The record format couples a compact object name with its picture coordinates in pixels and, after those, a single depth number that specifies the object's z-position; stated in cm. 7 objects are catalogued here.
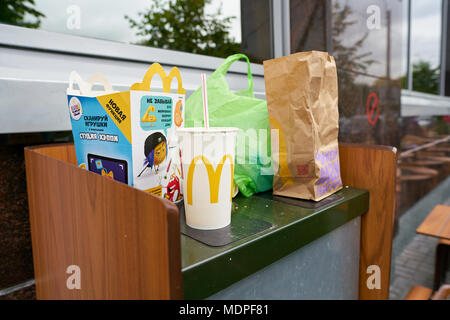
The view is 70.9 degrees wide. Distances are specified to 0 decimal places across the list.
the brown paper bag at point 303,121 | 77
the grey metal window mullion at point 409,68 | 341
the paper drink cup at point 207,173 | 59
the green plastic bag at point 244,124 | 84
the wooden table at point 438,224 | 226
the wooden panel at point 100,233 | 42
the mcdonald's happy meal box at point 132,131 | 60
